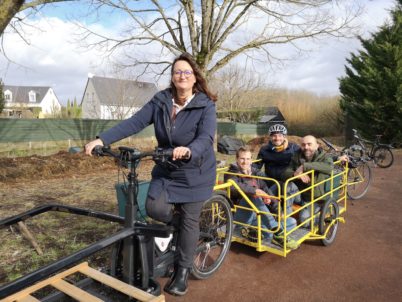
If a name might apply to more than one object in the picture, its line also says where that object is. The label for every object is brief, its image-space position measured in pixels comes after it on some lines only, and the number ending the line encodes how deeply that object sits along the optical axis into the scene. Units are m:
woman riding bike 2.69
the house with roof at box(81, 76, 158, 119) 20.05
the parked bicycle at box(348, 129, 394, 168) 10.37
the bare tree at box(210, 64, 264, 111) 26.39
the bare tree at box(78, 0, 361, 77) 11.65
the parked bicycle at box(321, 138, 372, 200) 6.64
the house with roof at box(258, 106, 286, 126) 28.22
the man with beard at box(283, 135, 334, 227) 4.19
